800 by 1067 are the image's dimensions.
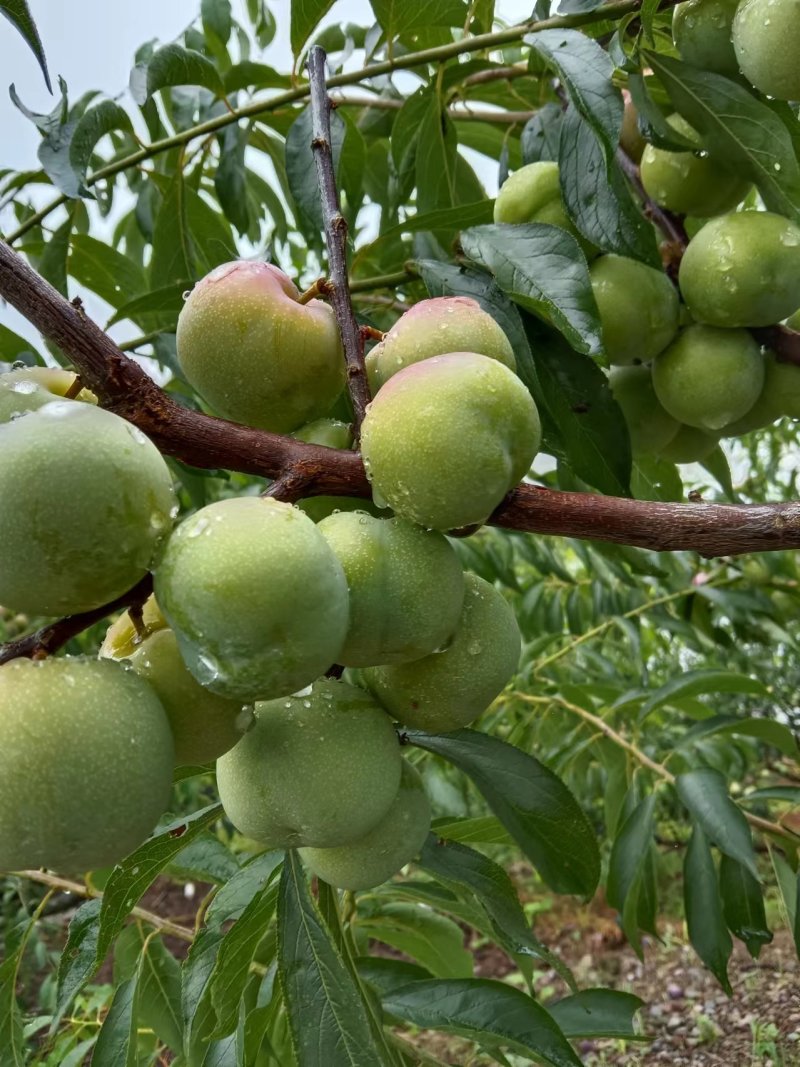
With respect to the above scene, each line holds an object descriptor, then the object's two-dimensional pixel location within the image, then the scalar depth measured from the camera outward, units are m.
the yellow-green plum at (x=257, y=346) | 0.28
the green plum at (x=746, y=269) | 0.34
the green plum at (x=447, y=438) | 0.22
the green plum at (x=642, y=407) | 0.41
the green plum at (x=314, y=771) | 0.24
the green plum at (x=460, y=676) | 0.26
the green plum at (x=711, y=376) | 0.36
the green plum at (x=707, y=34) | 0.35
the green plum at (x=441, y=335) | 0.26
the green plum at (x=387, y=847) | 0.29
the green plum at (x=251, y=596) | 0.19
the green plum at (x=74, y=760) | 0.19
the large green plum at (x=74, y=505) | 0.19
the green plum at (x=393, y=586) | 0.23
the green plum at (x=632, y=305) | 0.35
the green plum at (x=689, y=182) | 0.38
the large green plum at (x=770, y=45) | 0.31
